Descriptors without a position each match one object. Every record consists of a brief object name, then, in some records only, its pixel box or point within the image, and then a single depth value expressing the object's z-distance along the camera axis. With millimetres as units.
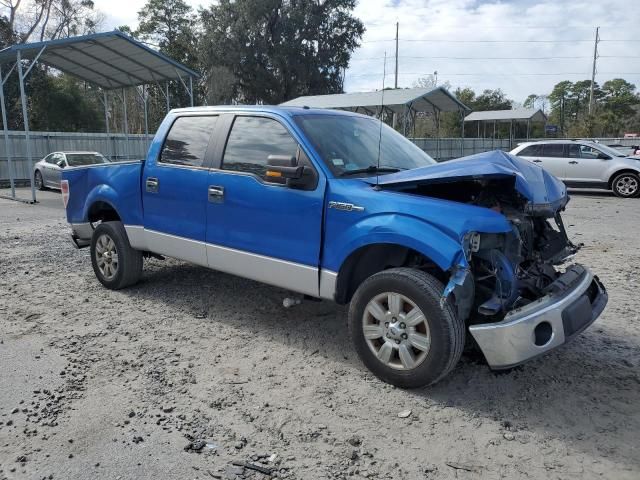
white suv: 15766
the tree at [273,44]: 39312
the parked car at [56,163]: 18453
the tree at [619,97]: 56844
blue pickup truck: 3477
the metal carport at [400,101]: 24906
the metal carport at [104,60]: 14653
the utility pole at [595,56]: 59519
